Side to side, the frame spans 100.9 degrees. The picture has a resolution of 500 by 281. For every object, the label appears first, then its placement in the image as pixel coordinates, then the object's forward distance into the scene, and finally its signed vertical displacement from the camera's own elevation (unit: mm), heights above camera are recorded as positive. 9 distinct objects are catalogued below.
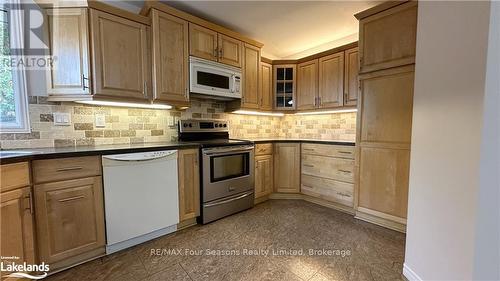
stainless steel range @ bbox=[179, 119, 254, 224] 2332 -523
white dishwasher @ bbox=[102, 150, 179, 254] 1724 -627
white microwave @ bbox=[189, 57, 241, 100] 2424 +612
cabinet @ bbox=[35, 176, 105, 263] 1445 -671
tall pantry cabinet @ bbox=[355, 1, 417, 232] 2061 +181
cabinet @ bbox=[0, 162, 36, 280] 1237 -541
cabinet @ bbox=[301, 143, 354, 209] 2635 -613
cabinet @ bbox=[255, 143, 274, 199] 2965 -620
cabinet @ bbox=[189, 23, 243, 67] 2404 +1026
